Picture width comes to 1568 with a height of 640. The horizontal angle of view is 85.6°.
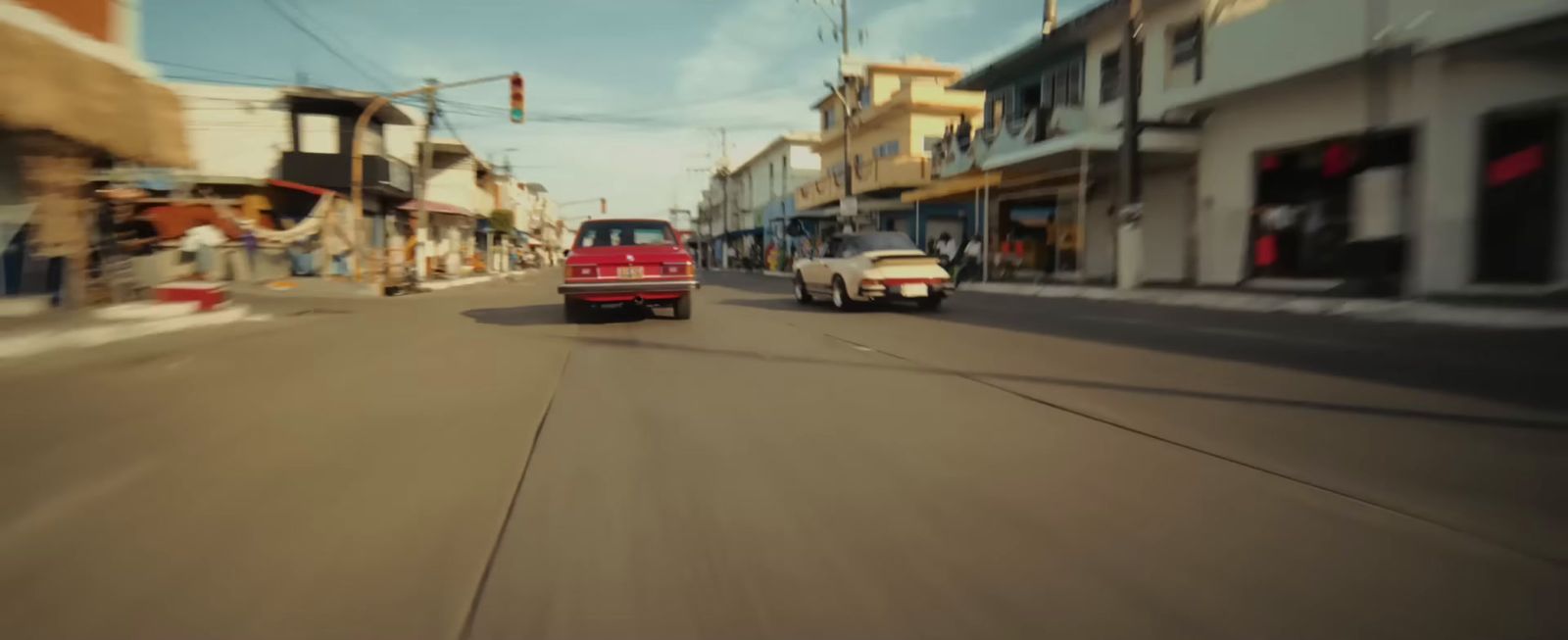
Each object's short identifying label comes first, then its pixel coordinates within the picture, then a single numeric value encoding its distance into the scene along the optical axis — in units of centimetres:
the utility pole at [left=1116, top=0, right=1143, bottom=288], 1809
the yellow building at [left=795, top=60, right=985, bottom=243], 3625
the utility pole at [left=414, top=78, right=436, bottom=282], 2975
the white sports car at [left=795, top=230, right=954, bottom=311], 1462
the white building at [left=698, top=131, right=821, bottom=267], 6000
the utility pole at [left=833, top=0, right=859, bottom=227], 3281
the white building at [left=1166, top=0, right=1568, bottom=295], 1238
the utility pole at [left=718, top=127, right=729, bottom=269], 7731
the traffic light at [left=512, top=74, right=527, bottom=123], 2164
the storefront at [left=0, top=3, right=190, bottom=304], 1050
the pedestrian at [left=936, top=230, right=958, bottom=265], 2708
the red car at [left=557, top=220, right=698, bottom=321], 1246
